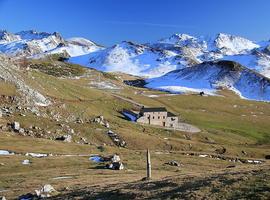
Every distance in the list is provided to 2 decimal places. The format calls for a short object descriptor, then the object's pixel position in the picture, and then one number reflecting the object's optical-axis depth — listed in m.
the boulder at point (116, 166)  66.70
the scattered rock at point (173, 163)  77.87
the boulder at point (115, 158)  74.94
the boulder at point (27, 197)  39.75
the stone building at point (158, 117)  162.00
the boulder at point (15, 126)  102.69
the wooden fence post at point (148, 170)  45.34
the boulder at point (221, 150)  122.99
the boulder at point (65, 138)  105.51
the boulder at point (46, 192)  39.72
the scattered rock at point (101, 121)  131.00
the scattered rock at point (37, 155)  82.59
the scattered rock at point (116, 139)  116.33
